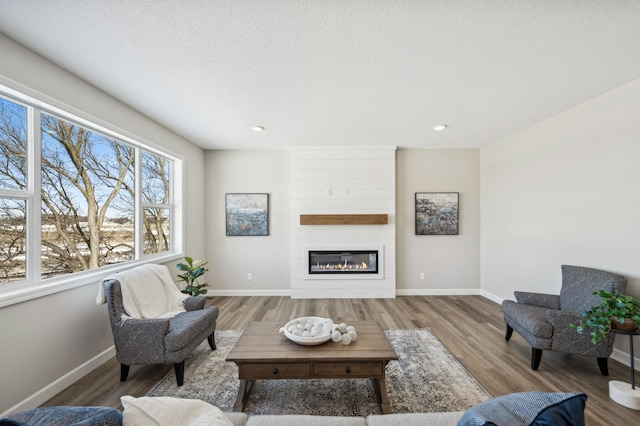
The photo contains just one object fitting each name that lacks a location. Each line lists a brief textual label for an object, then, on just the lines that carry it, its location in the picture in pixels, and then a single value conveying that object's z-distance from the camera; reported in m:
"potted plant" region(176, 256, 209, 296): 3.04
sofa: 0.78
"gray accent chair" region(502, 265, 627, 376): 2.21
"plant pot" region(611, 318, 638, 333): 1.95
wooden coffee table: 1.79
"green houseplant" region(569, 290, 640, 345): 1.92
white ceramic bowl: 1.91
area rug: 1.88
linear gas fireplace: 4.45
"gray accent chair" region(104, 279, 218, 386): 2.10
